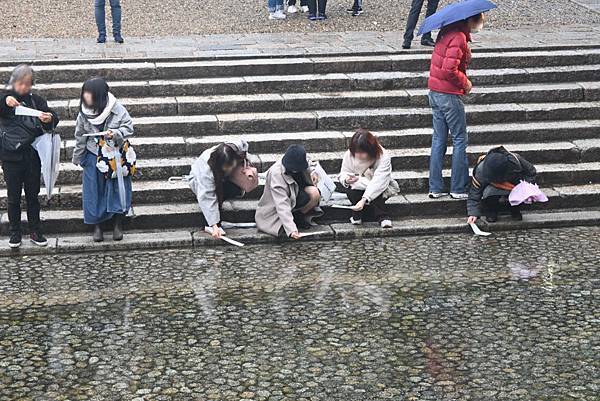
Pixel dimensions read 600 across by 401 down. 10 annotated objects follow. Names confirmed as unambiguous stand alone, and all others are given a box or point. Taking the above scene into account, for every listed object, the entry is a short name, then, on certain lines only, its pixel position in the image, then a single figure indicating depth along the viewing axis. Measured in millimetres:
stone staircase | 10328
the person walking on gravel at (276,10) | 16078
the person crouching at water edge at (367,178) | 9781
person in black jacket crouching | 9758
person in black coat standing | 9172
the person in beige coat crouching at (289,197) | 9516
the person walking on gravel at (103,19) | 13930
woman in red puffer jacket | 10211
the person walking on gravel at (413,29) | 13305
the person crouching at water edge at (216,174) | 9562
